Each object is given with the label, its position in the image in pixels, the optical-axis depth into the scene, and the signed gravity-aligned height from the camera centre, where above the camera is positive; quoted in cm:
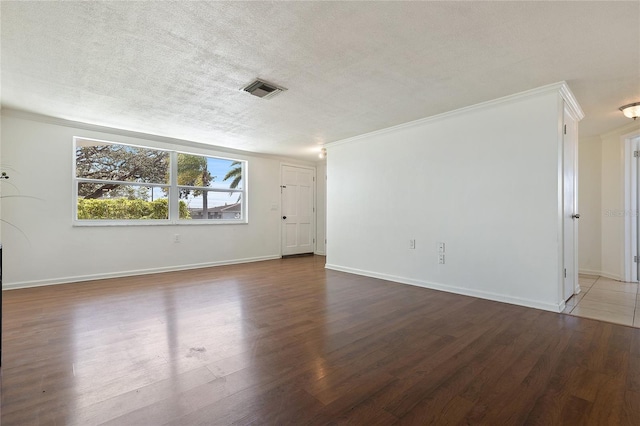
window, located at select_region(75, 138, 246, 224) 456 +45
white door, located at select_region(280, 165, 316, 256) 707 +4
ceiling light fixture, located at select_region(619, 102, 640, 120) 339 +119
